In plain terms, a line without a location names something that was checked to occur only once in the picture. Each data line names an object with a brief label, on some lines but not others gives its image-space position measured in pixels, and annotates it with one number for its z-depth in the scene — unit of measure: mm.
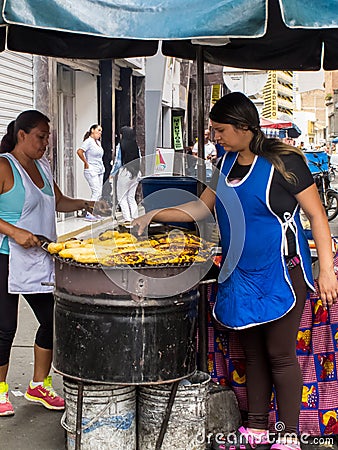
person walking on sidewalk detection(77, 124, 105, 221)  13734
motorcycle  16188
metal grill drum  3311
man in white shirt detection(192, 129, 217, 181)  16127
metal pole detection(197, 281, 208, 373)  3906
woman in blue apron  3475
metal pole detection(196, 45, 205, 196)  4008
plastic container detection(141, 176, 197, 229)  4155
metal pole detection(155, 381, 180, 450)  3512
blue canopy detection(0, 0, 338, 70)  2982
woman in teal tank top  4090
